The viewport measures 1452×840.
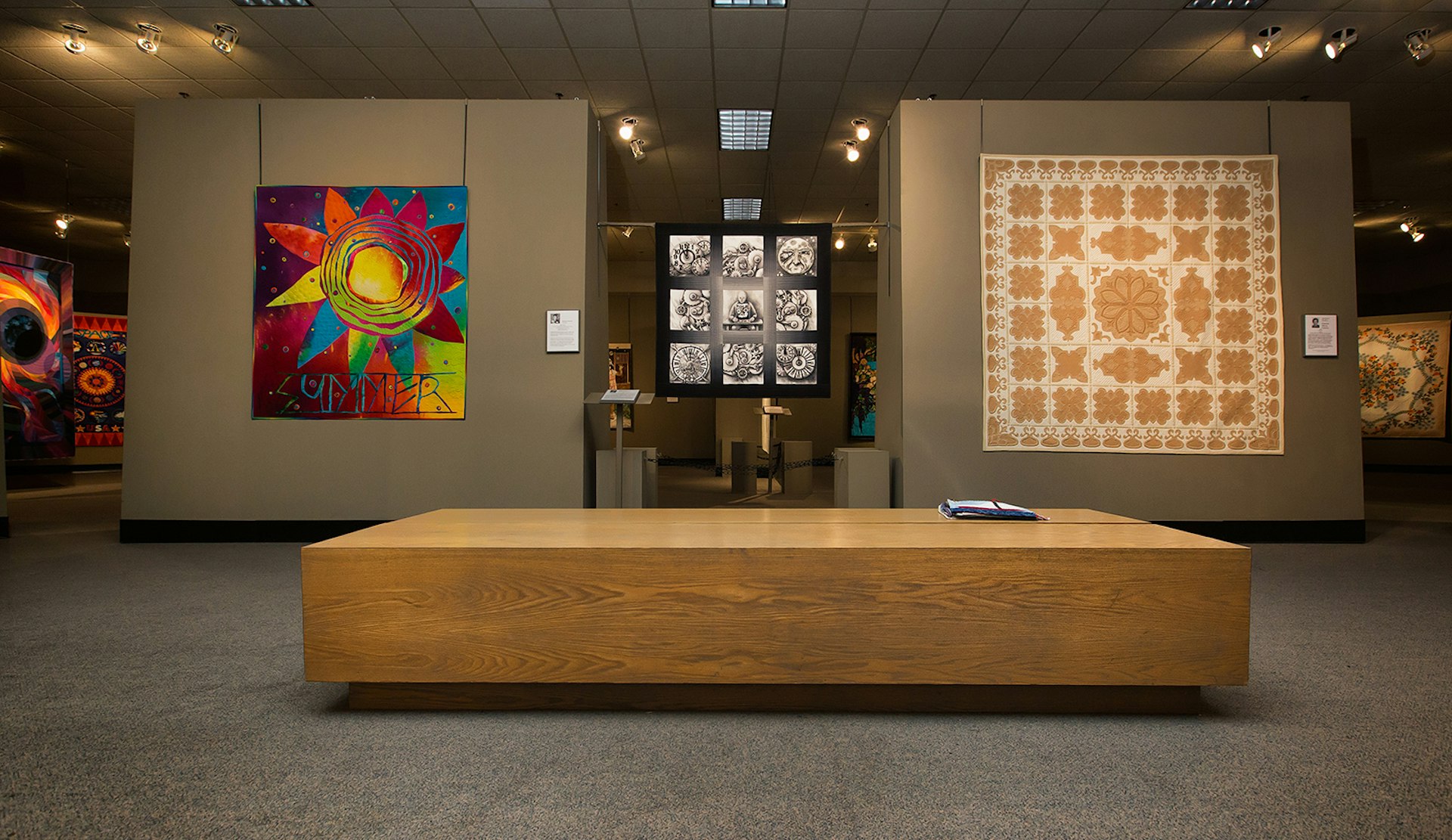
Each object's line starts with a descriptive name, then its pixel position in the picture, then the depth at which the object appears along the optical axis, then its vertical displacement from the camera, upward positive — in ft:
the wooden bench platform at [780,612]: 6.57 -1.71
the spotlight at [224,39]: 18.08 +9.95
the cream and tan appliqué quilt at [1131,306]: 16.99 +2.85
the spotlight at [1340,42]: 17.61 +9.47
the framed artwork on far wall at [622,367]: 49.32 +4.19
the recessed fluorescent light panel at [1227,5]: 17.11 +10.06
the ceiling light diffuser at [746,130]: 23.98 +10.37
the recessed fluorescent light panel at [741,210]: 33.22 +10.34
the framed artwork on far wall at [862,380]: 49.90 +3.26
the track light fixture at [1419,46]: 17.72 +9.40
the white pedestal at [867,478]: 16.75 -1.20
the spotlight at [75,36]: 18.11 +10.03
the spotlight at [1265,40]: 18.11 +9.79
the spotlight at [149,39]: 18.08 +10.02
